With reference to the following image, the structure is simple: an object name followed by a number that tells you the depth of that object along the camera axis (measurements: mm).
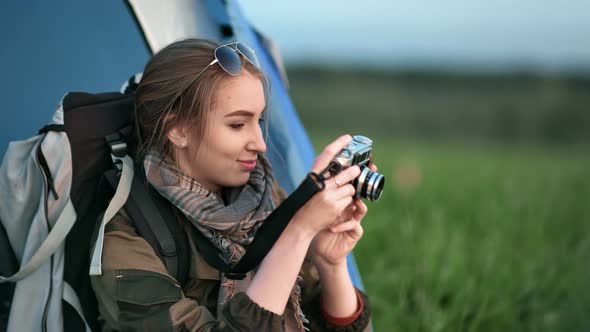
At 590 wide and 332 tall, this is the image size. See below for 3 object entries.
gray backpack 2551
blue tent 2802
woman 2460
